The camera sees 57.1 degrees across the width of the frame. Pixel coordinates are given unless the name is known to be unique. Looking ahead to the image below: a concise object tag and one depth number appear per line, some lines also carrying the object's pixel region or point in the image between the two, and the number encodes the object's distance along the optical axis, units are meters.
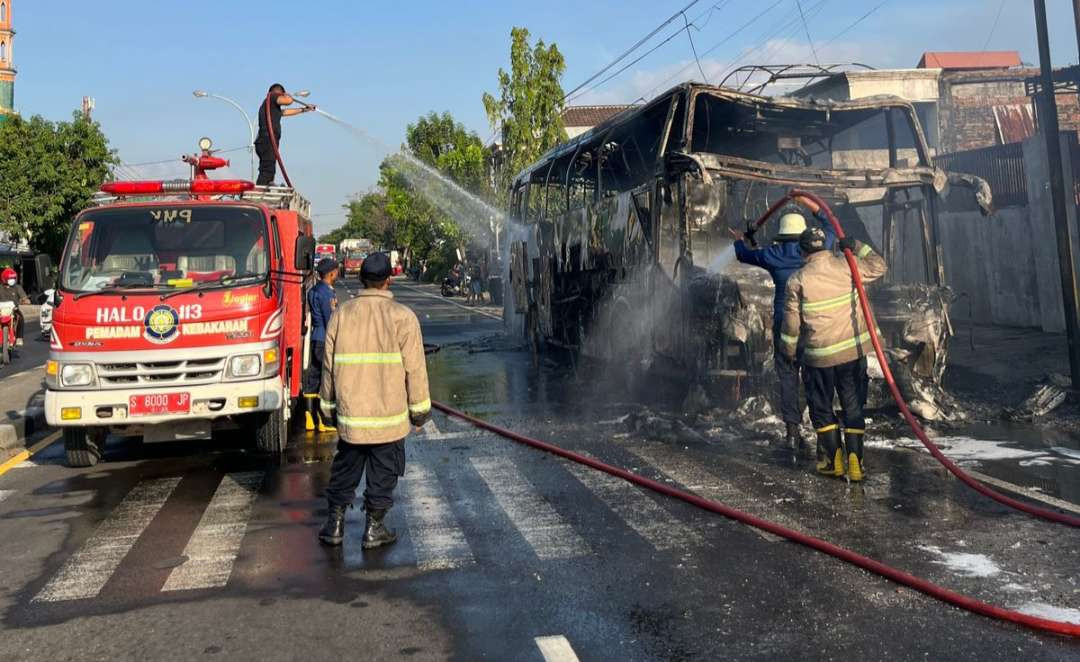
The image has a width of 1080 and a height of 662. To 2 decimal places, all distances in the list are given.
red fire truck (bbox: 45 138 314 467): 7.84
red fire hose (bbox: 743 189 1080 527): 5.87
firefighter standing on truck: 11.64
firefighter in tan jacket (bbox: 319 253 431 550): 5.59
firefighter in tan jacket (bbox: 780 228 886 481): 7.07
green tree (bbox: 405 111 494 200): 43.84
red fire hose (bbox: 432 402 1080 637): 4.12
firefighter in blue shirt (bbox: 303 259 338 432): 9.80
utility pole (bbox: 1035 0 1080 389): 9.80
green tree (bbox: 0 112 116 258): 39.53
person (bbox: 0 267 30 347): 17.75
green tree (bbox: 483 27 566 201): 36.06
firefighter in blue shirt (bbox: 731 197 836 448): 8.07
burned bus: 9.22
